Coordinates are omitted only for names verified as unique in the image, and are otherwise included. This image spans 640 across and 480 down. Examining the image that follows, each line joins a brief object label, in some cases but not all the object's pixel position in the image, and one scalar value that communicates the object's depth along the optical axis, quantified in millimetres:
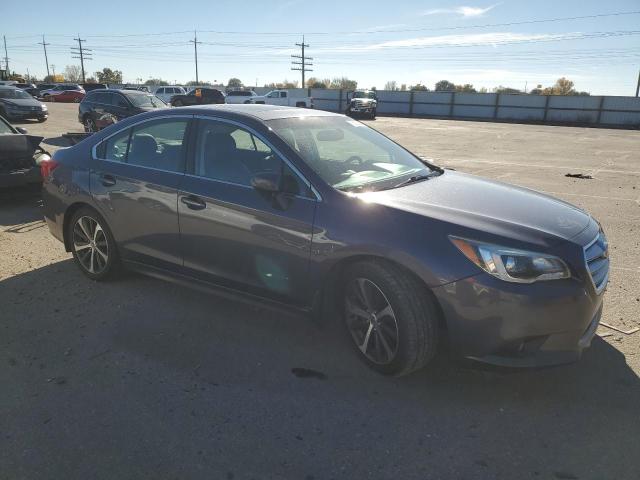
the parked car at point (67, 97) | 45094
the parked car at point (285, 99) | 35219
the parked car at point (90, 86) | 50581
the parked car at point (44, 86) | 49875
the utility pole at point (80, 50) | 99875
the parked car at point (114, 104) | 16750
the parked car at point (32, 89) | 45722
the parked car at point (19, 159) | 7309
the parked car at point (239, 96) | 34781
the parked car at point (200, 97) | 32594
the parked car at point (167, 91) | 39219
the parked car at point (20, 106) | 22484
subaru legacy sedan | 2689
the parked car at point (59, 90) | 45375
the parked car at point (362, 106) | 35812
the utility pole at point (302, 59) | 86375
